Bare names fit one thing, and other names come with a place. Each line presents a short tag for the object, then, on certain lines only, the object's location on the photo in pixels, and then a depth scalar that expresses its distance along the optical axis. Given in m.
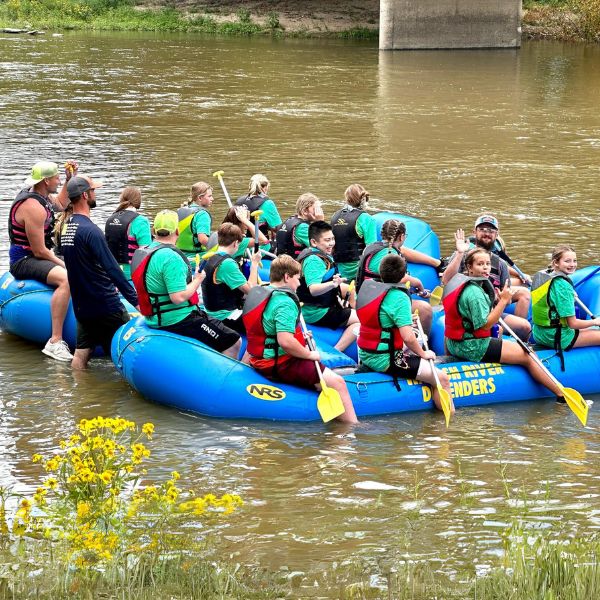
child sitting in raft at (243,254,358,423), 13.79
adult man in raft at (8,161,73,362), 16.46
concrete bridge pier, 66.79
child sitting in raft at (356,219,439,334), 16.25
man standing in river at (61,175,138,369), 15.27
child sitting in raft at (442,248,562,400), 14.61
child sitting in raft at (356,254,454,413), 14.16
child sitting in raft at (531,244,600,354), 15.21
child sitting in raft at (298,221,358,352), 16.24
